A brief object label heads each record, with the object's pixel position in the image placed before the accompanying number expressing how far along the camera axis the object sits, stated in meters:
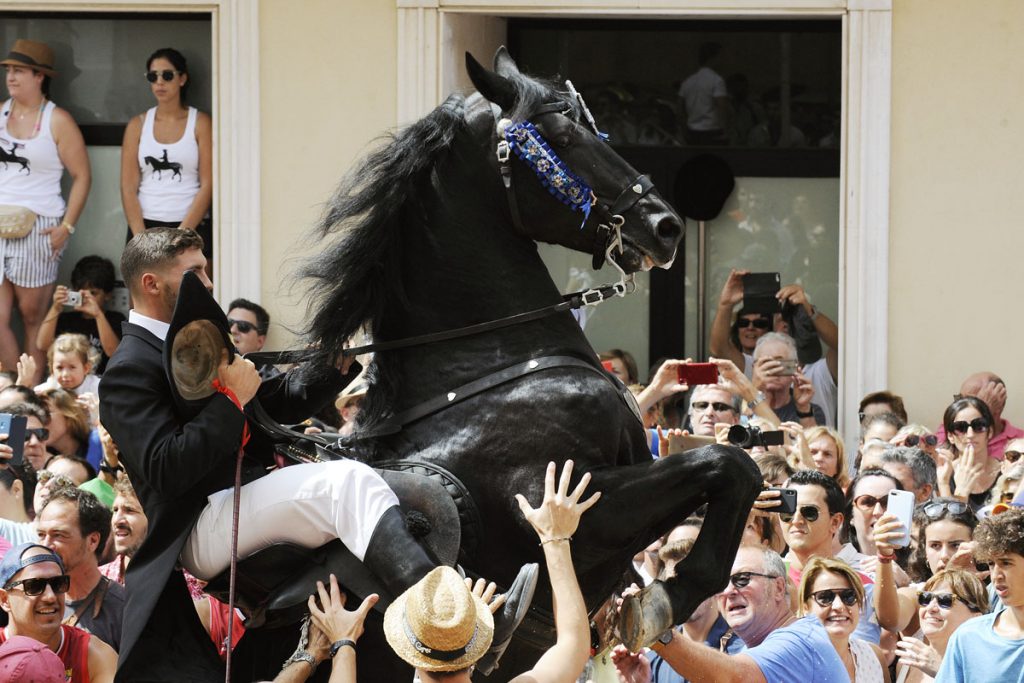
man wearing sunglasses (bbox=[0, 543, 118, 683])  14.15
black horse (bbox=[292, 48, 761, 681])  13.02
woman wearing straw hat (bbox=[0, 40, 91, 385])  26.58
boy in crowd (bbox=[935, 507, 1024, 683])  14.24
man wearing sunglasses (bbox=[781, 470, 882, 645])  17.28
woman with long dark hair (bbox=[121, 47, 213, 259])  26.66
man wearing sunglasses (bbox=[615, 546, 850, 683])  13.87
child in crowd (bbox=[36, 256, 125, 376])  26.02
